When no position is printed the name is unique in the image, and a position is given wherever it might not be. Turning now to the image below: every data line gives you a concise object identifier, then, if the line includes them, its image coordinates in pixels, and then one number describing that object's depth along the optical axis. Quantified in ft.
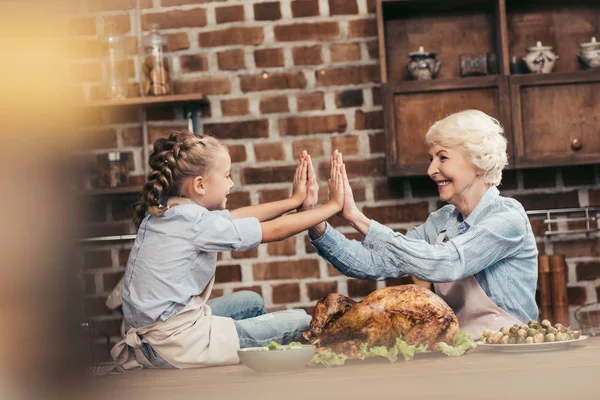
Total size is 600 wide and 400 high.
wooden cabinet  14.71
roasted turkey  9.41
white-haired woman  11.82
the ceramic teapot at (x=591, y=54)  14.69
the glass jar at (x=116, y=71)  14.95
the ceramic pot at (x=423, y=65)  14.69
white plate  9.48
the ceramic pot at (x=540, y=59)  14.71
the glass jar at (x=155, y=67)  15.14
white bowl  8.18
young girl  10.66
